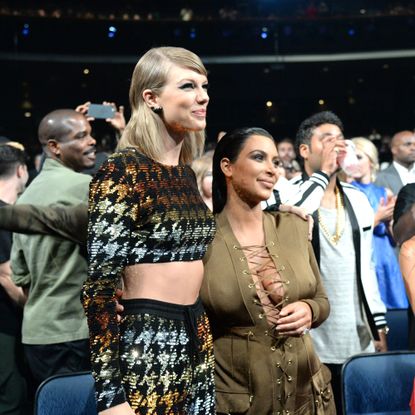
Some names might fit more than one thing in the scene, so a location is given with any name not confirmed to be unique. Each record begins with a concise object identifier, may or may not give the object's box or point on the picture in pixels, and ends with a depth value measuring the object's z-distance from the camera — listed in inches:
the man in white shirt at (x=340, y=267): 112.3
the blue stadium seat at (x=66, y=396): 89.4
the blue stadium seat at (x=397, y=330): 127.8
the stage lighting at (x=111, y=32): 459.5
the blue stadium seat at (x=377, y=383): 95.3
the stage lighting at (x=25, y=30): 449.7
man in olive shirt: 114.6
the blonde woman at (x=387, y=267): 165.3
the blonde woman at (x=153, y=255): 65.7
